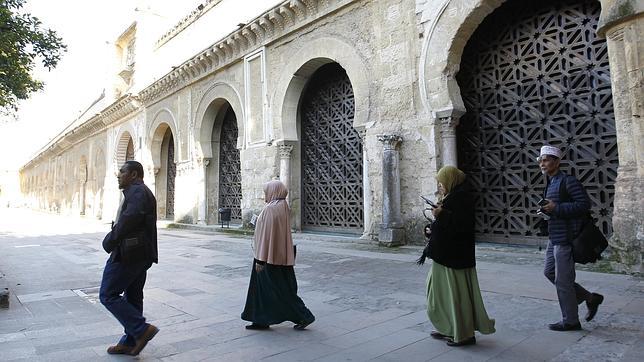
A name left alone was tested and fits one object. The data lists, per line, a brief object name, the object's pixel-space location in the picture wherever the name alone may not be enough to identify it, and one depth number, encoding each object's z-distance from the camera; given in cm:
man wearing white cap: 316
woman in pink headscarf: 348
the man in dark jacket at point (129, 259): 293
